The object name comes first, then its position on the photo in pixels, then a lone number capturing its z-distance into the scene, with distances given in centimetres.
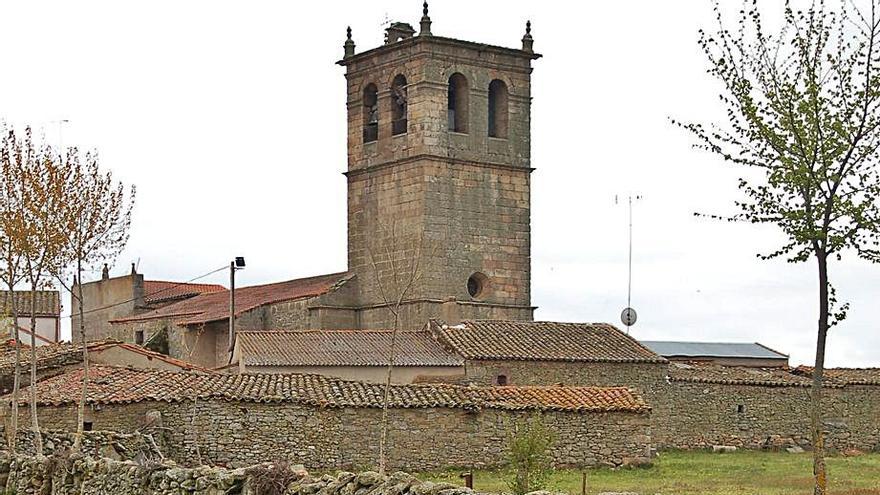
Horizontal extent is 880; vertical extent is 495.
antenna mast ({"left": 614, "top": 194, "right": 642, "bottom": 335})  5431
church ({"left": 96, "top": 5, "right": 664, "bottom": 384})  4981
